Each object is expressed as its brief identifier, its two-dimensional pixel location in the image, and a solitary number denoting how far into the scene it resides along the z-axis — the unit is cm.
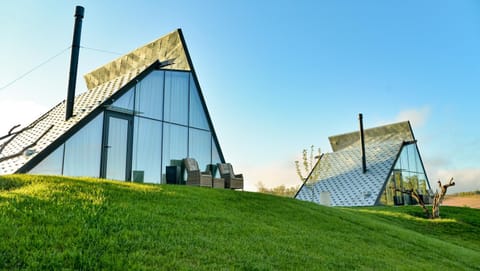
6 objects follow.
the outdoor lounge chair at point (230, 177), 1511
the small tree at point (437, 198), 1766
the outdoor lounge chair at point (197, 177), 1346
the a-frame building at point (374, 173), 2442
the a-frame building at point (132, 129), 1151
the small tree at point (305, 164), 2488
